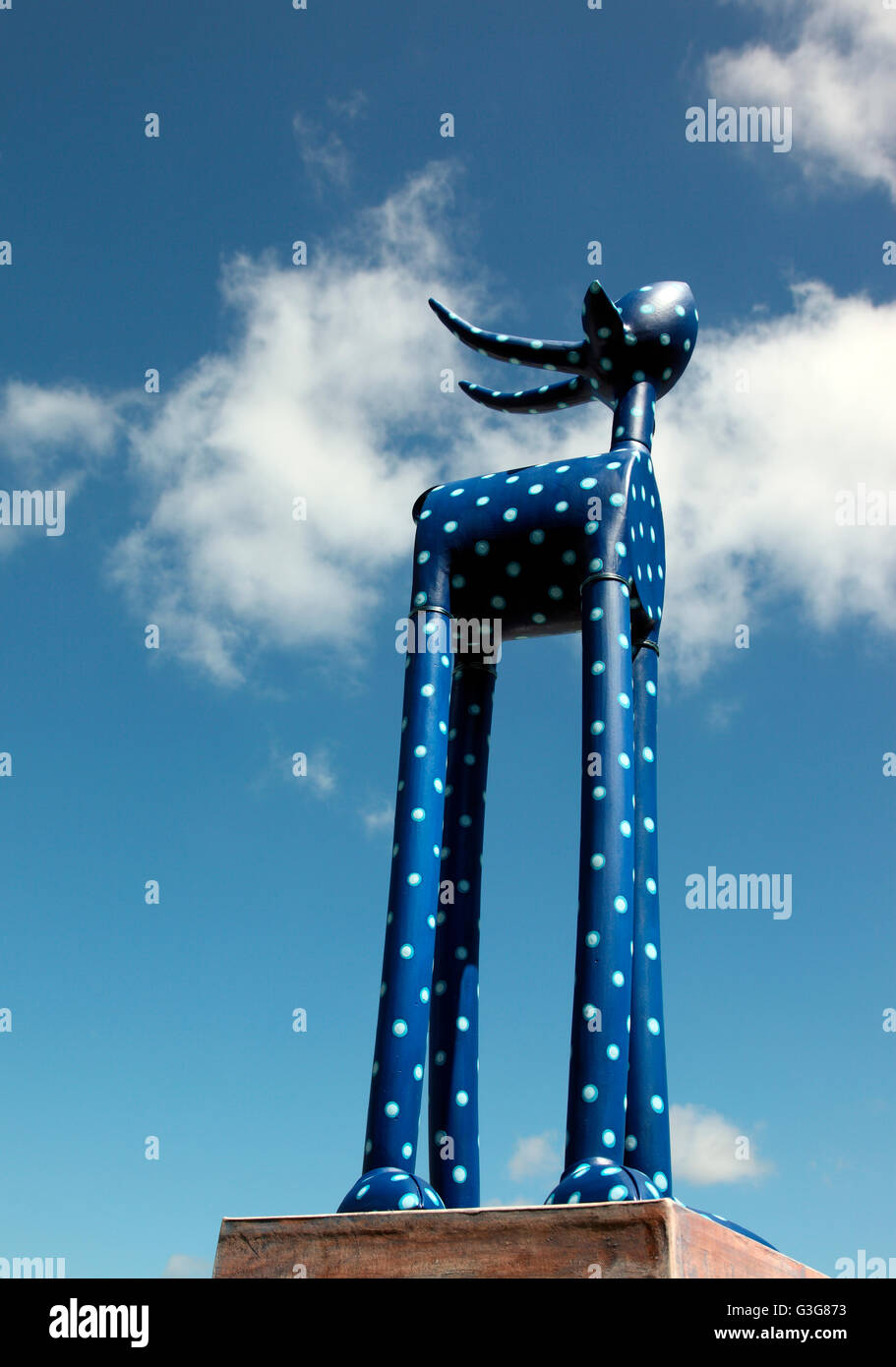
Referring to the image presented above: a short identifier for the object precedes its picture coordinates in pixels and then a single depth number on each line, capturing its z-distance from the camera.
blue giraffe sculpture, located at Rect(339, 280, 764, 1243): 5.29
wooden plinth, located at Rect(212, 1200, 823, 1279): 4.16
